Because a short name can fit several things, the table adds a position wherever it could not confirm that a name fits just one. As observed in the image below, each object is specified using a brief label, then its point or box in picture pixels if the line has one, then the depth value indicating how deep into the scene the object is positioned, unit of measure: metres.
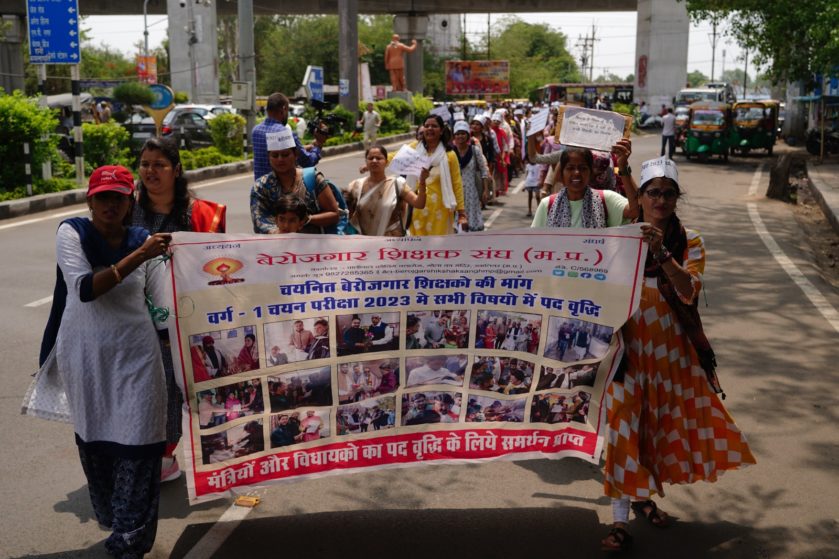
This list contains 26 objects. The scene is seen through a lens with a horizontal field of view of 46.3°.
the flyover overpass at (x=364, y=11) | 49.75
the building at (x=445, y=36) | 98.31
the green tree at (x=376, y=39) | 74.31
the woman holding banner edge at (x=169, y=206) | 4.31
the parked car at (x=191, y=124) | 28.73
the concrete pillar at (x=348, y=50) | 35.28
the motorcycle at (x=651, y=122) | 51.94
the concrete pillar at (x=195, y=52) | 49.72
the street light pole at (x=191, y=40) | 47.34
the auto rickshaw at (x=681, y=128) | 32.62
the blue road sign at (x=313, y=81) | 32.16
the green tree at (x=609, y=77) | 169.64
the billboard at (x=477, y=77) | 69.88
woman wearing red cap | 3.66
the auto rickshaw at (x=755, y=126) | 31.08
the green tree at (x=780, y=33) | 25.06
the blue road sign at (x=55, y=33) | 17.05
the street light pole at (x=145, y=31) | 50.46
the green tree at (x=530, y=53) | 91.81
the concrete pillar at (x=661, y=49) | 53.75
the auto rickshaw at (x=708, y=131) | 28.89
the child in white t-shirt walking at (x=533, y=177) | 12.93
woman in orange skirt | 4.00
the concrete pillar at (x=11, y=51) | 50.16
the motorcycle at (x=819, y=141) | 29.14
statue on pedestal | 45.66
